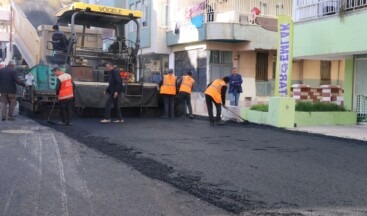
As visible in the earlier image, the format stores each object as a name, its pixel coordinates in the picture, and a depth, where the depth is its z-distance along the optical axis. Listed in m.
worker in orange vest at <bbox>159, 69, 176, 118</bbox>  15.17
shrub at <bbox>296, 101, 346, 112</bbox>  13.91
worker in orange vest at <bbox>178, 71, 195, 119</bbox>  15.45
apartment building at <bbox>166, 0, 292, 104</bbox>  22.75
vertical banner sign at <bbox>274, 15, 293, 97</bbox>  13.40
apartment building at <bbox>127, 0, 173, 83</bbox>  26.73
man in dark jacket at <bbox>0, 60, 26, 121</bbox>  13.34
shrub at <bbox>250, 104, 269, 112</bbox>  13.85
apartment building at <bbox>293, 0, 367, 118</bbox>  13.47
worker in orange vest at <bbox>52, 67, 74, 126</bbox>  12.10
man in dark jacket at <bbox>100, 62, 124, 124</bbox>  12.85
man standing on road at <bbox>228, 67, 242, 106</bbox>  16.56
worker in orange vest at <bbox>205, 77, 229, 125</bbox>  13.48
